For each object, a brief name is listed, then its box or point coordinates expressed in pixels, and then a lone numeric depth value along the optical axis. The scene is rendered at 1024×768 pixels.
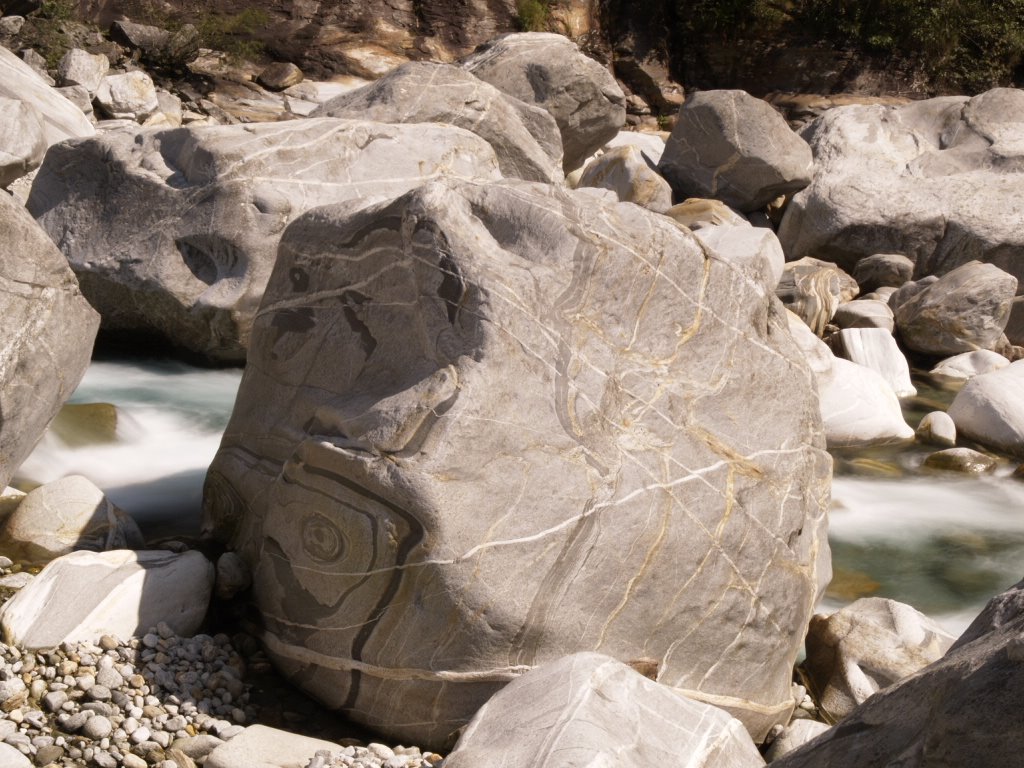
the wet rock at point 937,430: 7.75
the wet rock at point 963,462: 7.29
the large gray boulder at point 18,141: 7.52
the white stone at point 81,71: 13.30
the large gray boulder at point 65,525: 4.24
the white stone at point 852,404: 7.50
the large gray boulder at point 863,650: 4.17
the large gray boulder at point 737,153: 12.09
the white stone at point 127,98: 13.42
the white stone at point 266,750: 3.13
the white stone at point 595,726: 2.70
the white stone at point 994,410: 7.51
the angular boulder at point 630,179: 11.58
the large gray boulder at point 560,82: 11.24
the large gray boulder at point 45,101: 8.77
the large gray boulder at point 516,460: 3.40
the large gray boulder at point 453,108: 8.57
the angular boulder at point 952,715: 1.54
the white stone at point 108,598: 3.61
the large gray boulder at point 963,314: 9.75
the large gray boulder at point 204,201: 6.81
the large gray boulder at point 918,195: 11.82
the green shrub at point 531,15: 20.58
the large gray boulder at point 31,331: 4.28
